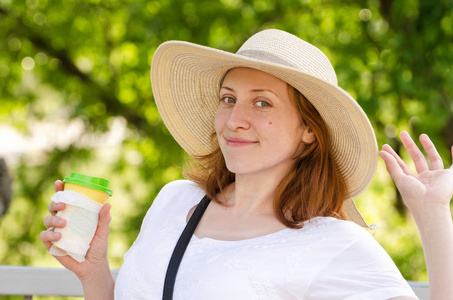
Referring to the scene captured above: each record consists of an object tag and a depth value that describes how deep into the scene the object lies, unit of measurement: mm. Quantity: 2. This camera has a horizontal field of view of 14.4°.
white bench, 2872
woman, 2535
